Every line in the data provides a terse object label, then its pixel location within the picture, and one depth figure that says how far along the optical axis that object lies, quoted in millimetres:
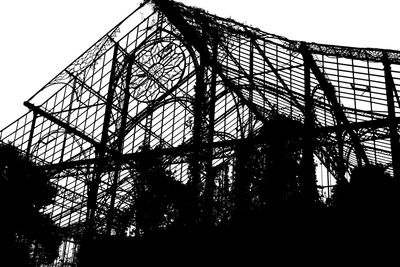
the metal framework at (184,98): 12375
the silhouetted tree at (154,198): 11867
